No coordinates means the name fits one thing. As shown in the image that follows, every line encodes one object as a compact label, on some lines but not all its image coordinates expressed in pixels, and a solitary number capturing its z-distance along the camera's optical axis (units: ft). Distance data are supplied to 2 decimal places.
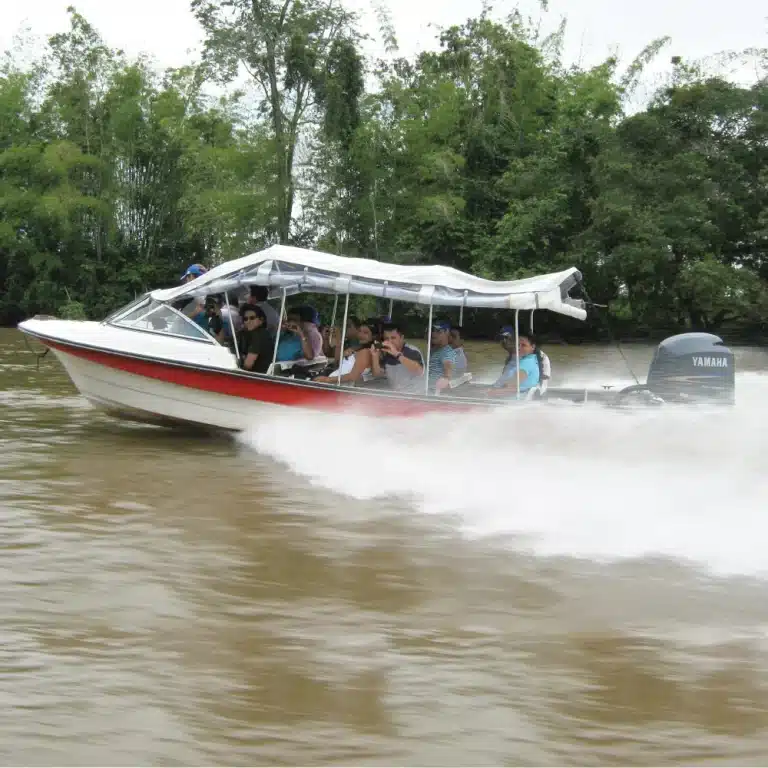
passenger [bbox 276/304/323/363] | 42.75
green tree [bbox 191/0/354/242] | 132.87
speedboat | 38.55
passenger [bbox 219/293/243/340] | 42.98
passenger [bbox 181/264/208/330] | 42.41
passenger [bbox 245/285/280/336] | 42.39
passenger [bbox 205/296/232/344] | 43.24
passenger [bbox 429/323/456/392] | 39.79
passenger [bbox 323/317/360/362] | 43.76
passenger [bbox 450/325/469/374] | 40.27
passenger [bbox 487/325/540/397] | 39.32
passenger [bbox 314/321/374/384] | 40.11
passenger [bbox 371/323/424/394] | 39.99
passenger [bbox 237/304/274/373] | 41.24
